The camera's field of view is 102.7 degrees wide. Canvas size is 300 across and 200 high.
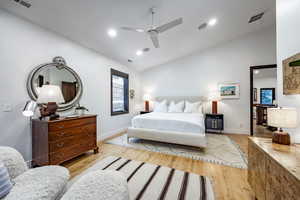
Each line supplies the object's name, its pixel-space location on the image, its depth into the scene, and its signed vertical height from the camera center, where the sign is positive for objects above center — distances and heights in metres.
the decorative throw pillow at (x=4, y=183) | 0.68 -0.49
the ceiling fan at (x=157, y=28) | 2.10 +1.34
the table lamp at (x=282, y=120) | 1.24 -0.20
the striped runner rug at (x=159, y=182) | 1.50 -1.17
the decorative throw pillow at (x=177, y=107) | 4.32 -0.23
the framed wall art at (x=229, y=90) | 4.14 +0.38
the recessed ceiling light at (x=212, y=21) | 2.98 +2.03
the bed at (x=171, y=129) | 2.70 -0.71
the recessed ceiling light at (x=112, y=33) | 2.68 +1.56
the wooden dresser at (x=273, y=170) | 0.82 -0.57
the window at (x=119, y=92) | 4.13 +0.31
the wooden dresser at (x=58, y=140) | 1.91 -0.69
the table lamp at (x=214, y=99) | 4.25 +0.07
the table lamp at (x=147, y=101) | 5.34 -0.04
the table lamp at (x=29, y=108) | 1.80 -0.12
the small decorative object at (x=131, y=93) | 5.02 +0.32
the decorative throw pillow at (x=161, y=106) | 4.54 -0.21
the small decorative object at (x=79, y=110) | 2.61 -0.22
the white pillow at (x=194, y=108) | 4.13 -0.25
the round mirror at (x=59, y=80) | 2.14 +0.41
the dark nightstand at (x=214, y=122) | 4.03 -0.72
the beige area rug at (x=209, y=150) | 2.35 -1.15
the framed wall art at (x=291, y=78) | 1.31 +0.27
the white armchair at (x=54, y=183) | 0.64 -0.52
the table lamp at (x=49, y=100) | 1.94 +0.00
